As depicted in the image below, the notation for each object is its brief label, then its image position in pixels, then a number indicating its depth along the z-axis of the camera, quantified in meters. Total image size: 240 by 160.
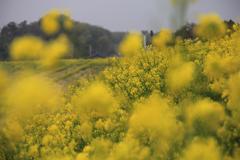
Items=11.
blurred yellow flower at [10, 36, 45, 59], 6.23
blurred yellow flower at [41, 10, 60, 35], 6.79
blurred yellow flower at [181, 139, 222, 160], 6.18
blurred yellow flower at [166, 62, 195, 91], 8.07
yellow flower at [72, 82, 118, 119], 8.68
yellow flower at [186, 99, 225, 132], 7.04
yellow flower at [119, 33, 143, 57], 10.54
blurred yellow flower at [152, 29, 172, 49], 10.70
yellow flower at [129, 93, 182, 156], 7.10
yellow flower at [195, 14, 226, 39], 8.36
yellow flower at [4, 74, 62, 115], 7.15
